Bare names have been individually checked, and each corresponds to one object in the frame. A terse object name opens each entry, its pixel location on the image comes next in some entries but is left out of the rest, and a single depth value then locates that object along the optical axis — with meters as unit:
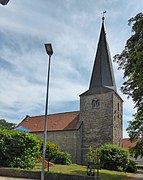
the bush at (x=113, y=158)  22.83
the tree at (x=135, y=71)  12.22
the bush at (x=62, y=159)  24.86
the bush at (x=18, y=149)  14.74
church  36.50
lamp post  8.51
